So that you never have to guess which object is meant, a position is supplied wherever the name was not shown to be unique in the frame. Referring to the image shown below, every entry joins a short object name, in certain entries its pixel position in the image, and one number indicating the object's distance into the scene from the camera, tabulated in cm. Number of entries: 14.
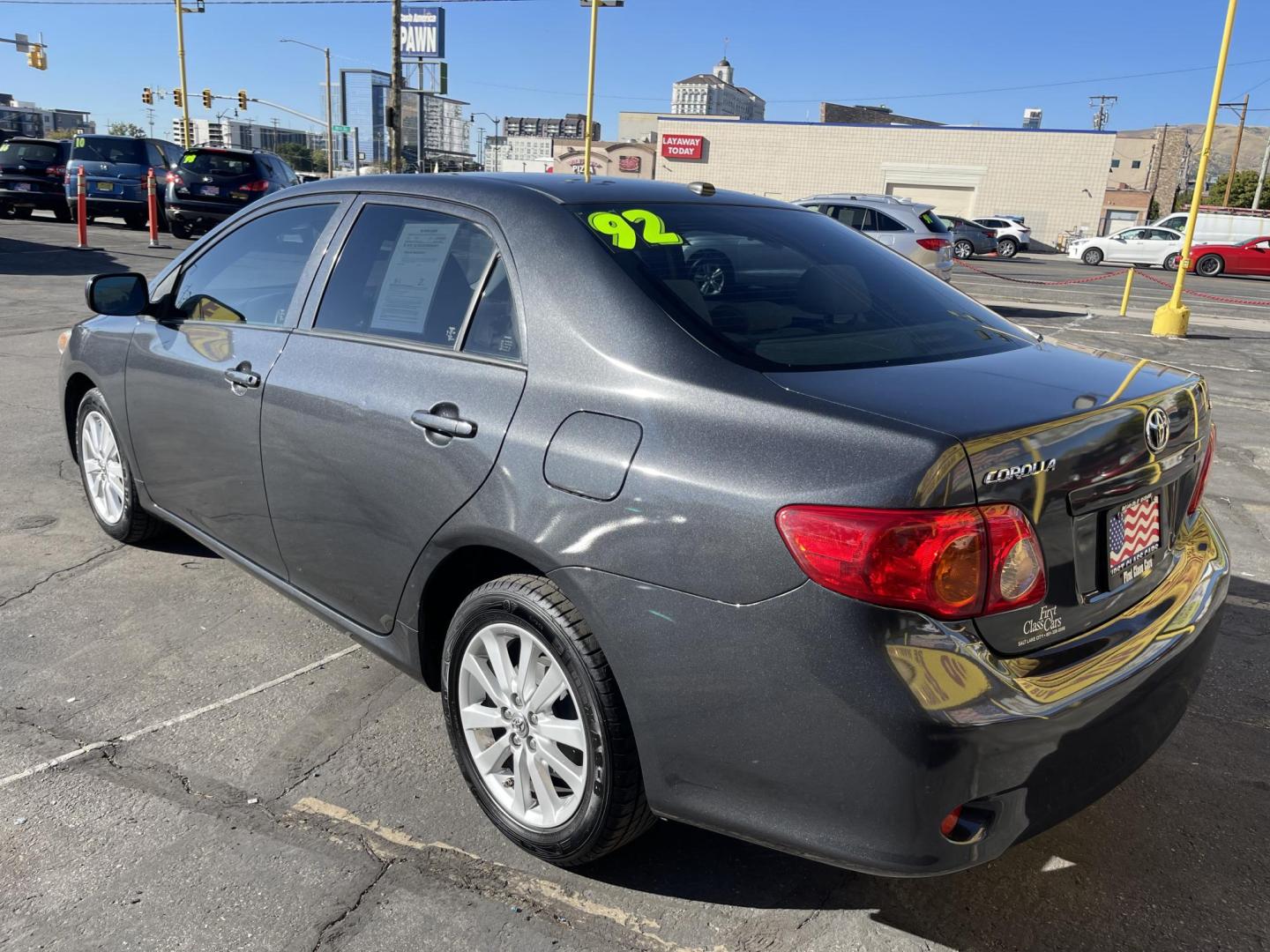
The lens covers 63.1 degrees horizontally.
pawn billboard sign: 7581
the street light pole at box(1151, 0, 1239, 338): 1273
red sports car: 3011
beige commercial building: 5459
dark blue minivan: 2162
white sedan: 3362
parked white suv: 4003
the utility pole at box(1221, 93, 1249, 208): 6139
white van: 3584
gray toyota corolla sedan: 194
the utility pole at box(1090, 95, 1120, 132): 10500
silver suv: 1547
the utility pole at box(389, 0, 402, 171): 3225
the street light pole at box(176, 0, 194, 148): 4257
